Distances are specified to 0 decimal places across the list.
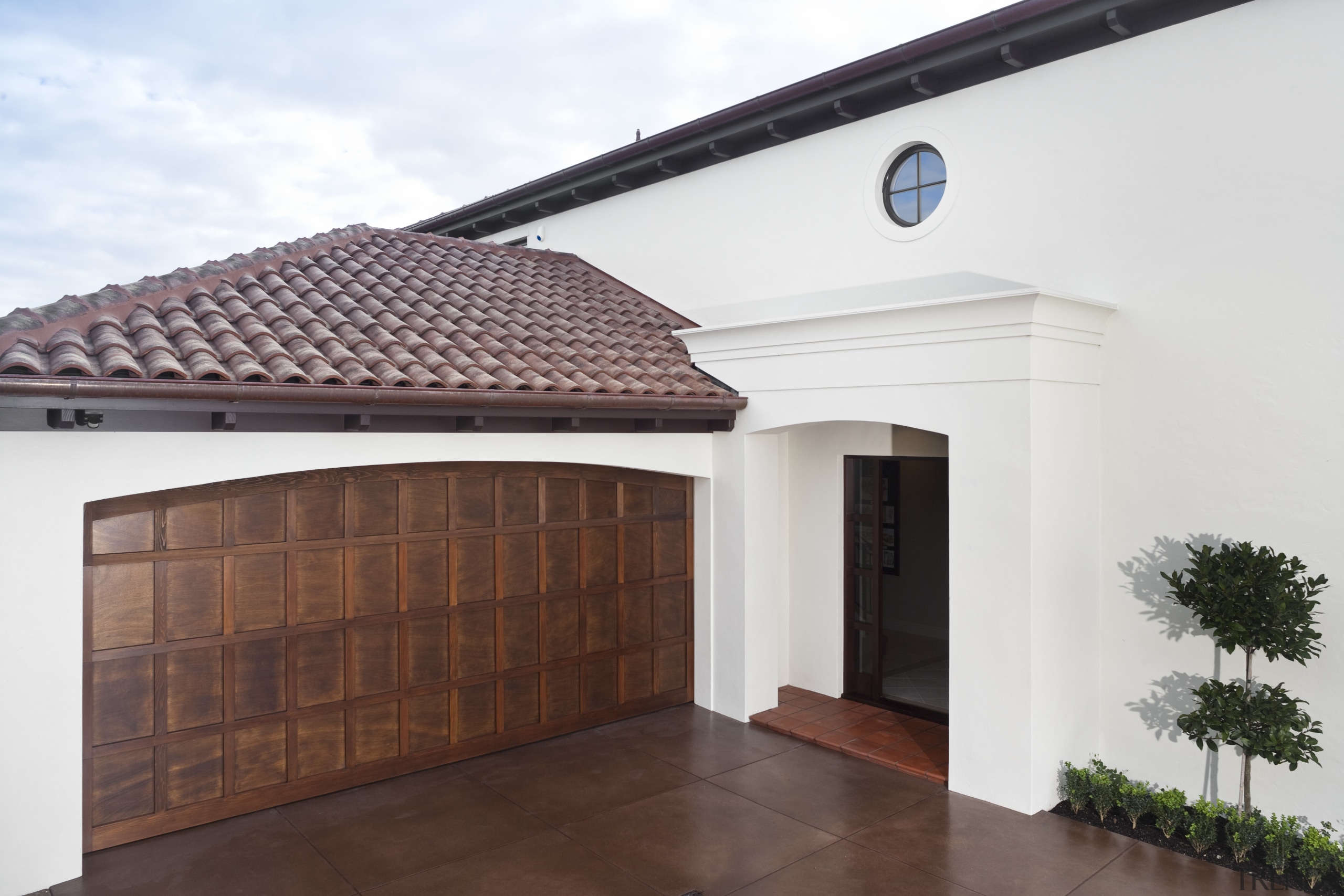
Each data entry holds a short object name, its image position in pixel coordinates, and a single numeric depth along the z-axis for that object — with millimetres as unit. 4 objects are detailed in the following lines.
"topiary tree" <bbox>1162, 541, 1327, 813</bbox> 5652
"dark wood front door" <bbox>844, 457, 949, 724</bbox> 9438
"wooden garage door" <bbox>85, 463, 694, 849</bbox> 6098
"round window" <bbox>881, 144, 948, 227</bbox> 8430
